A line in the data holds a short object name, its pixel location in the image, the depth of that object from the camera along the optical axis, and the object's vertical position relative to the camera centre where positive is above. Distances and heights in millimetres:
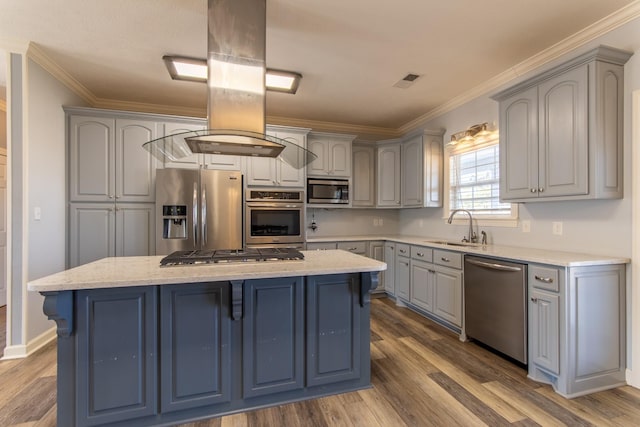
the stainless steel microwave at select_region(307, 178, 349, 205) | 4223 +322
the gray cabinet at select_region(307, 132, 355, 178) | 4281 +867
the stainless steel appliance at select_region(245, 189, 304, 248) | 3768 -55
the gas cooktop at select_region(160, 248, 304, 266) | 1942 -296
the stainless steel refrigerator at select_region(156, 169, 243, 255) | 3357 +56
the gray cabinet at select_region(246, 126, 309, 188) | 3852 +575
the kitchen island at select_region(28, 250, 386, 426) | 1619 -736
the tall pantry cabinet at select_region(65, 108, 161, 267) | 3297 +333
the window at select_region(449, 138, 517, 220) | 3279 +389
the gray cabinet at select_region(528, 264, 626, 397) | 2033 -804
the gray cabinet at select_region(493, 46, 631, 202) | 2125 +640
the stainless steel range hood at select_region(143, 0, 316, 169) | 1986 +941
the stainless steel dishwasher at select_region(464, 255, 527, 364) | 2346 -778
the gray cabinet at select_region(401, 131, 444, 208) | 4070 +616
